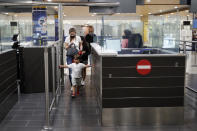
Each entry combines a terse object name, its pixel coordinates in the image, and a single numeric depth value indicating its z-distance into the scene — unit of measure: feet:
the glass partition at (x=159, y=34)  18.19
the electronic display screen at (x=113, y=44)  17.34
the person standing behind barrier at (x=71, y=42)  19.97
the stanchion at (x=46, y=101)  12.64
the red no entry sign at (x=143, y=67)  13.42
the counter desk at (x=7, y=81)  13.83
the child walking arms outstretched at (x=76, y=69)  18.25
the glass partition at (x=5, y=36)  17.07
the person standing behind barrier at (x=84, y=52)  20.89
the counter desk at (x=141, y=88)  13.37
